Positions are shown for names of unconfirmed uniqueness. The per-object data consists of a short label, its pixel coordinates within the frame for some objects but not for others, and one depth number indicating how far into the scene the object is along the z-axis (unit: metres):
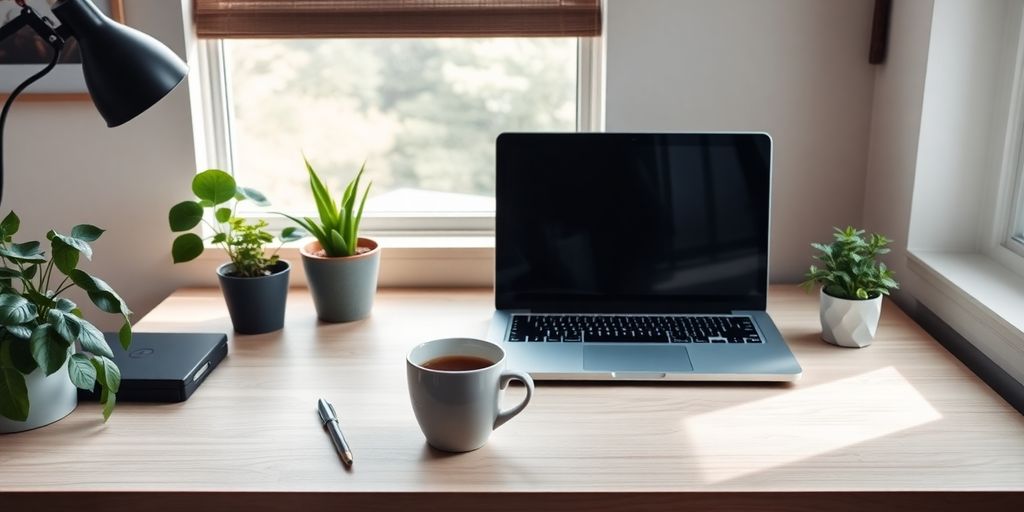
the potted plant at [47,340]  0.92
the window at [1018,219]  1.31
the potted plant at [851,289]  1.23
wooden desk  0.87
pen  0.93
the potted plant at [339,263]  1.36
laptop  1.31
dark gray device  1.08
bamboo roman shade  1.52
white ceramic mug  0.93
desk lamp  0.92
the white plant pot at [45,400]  0.99
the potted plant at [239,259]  1.30
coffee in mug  0.98
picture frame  1.49
